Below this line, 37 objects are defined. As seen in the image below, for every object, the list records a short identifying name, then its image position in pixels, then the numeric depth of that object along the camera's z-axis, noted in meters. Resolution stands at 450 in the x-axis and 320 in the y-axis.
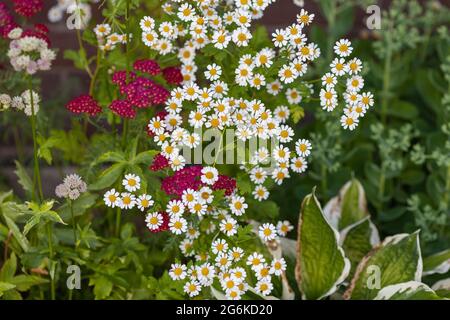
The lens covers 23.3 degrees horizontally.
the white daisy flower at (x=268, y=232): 1.08
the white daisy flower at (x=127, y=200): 1.06
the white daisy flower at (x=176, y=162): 1.06
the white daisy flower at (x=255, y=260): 1.08
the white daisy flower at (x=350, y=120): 1.07
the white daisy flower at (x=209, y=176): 1.05
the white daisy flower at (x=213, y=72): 1.08
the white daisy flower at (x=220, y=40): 1.07
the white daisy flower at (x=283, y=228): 1.17
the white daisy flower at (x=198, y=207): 1.05
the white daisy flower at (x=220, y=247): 1.08
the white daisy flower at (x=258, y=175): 1.12
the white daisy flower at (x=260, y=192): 1.13
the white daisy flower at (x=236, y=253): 1.07
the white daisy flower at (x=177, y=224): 1.05
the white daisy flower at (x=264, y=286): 1.08
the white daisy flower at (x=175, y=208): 1.05
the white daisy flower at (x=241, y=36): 1.06
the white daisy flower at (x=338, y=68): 1.07
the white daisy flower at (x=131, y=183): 1.07
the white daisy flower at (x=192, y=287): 1.09
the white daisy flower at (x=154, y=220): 1.06
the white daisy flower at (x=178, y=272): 1.09
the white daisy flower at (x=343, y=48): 1.07
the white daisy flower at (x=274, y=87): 1.15
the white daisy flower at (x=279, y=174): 1.11
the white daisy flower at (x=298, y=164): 1.11
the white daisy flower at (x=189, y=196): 1.05
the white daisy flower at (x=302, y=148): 1.08
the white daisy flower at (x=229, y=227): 1.08
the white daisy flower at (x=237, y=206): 1.08
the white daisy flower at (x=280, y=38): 1.07
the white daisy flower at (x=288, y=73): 1.07
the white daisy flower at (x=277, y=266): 1.09
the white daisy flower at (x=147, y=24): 1.07
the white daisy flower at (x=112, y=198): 1.06
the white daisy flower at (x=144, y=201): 1.06
